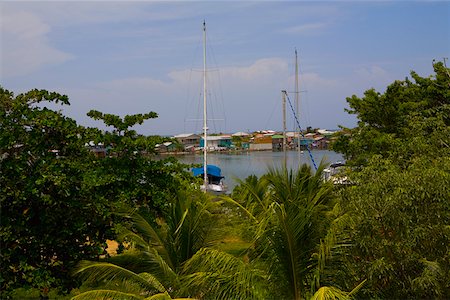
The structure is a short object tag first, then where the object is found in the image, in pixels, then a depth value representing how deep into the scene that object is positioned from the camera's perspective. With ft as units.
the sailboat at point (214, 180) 107.55
